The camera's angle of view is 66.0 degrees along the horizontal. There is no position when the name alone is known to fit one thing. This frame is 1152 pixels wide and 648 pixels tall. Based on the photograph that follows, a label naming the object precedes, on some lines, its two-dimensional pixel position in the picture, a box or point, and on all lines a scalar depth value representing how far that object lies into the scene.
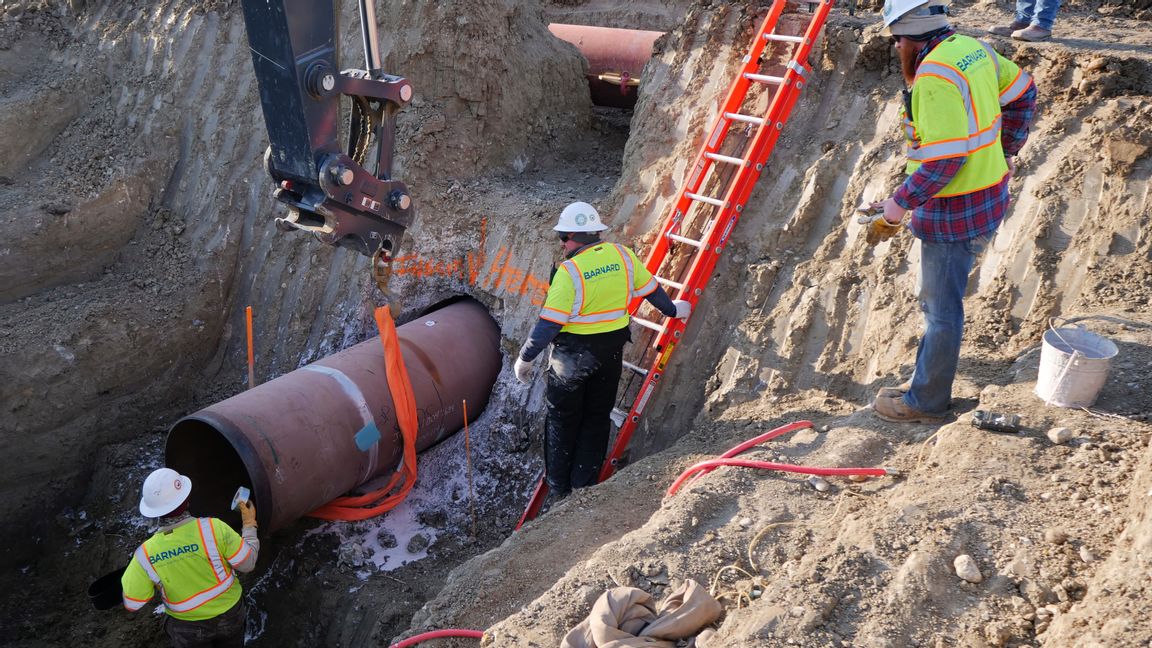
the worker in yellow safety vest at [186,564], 5.20
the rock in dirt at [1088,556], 3.42
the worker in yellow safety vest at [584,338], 5.80
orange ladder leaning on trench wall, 6.50
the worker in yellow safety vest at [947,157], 4.07
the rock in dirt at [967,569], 3.48
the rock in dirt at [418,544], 6.69
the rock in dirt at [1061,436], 4.17
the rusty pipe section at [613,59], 10.11
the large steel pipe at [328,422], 5.96
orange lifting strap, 6.69
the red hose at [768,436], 5.14
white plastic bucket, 4.29
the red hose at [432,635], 4.27
